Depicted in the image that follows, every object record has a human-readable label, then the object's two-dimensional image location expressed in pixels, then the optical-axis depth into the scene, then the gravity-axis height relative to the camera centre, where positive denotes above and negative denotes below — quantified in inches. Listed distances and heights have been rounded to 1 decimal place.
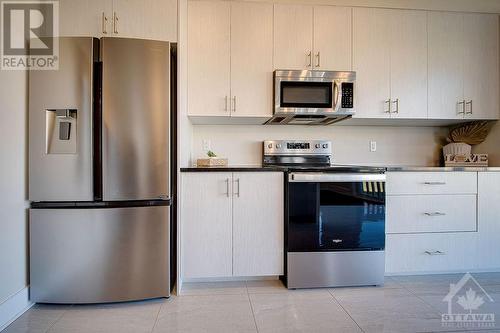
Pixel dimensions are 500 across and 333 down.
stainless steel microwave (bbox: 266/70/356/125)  92.3 +23.9
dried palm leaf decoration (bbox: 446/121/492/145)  104.9 +12.8
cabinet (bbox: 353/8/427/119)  96.3 +35.4
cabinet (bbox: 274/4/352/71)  93.4 +42.5
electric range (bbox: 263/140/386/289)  82.8 -17.6
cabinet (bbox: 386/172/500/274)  89.2 -17.4
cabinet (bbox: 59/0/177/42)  77.3 +39.8
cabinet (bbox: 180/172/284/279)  83.0 -17.0
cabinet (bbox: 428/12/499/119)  99.0 +35.0
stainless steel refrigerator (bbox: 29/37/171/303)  71.2 +0.0
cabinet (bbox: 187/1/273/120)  91.2 +34.5
